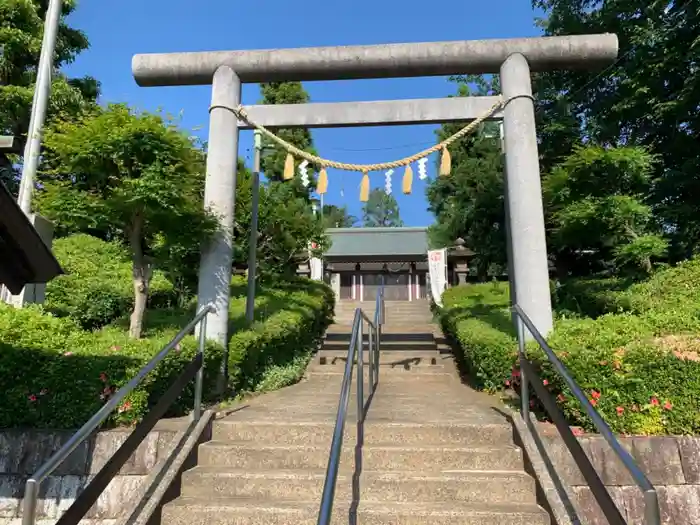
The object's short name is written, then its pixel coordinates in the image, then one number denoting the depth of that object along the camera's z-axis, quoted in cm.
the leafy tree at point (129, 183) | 482
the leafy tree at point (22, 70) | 1165
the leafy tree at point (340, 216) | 3460
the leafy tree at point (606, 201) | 664
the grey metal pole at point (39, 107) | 801
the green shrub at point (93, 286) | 774
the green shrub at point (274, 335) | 528
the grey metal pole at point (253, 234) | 634
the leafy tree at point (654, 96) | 935
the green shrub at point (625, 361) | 355
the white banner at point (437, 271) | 1493
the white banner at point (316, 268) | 1720
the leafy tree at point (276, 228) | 980
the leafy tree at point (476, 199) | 1093
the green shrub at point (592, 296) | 673
